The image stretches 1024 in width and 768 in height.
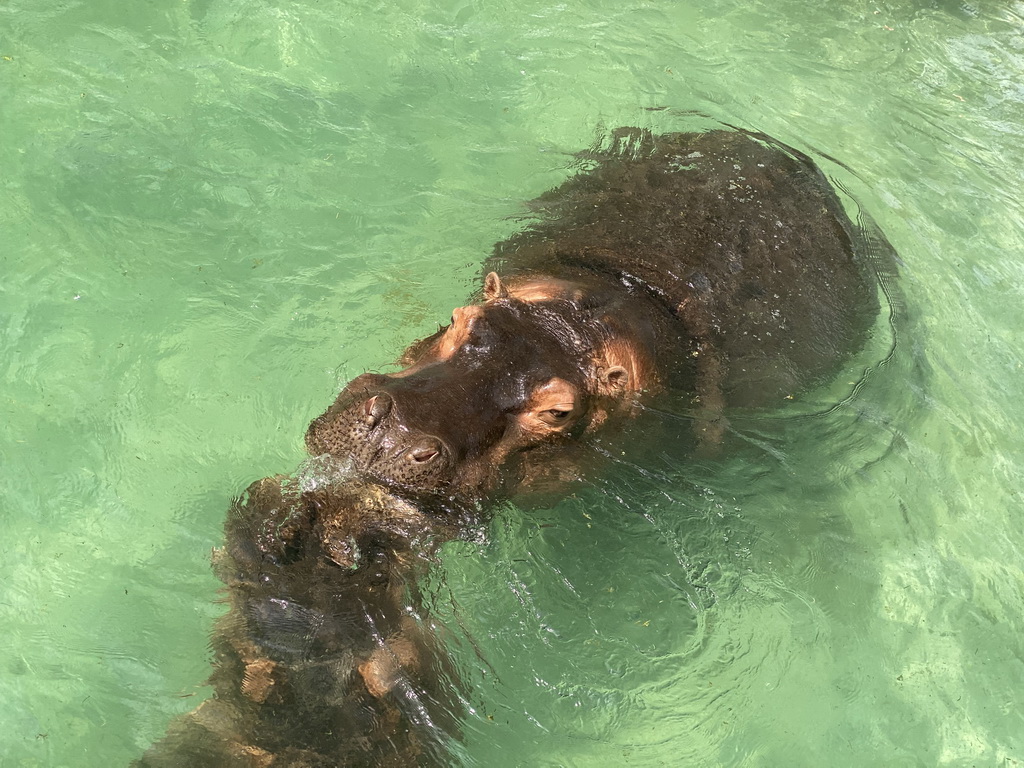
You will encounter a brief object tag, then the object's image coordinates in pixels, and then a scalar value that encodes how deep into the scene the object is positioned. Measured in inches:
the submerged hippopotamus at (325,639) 143.2
